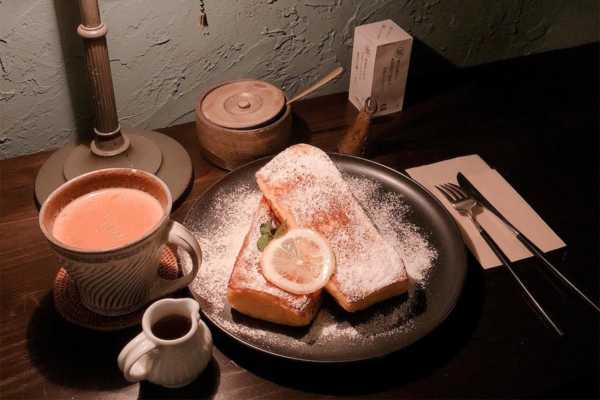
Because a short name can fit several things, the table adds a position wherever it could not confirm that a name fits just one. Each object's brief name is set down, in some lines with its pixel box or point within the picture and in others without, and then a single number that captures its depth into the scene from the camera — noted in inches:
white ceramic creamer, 30.0
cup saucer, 36.1
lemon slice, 36.0
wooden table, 34.6
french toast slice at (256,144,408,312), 36.9
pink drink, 33.8
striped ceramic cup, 31.4
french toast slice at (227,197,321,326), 35.3
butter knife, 39.9
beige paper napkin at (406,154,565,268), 43.2
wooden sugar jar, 45.9
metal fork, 41.3
